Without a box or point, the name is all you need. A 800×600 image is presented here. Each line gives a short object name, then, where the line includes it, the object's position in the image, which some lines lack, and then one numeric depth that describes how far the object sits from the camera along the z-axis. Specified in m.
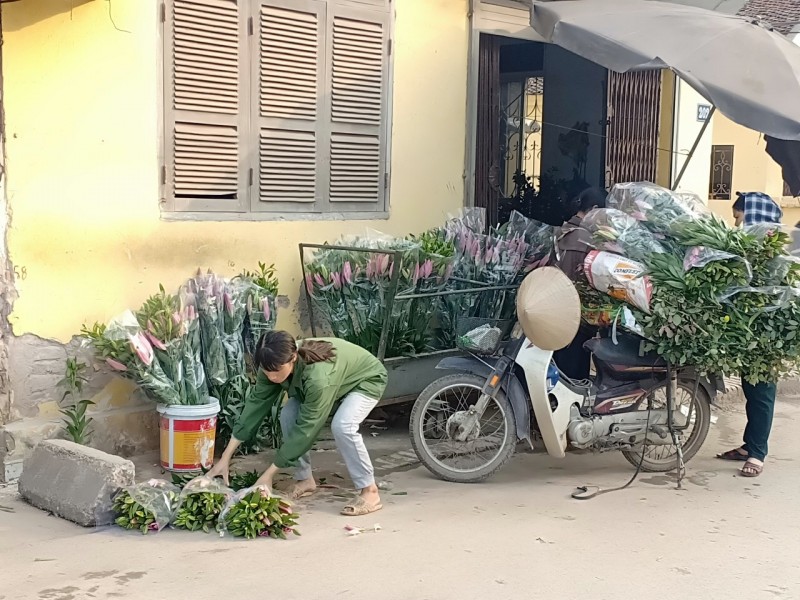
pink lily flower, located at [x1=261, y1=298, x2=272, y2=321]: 6.26
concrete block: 4.84
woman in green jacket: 4.82
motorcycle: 5.76
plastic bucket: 5.70
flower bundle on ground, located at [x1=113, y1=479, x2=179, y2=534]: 4.77
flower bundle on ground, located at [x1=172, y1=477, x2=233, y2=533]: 4.80
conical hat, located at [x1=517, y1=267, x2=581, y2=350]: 5.53
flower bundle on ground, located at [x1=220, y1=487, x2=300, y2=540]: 4.71
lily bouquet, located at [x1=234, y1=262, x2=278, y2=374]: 6.23
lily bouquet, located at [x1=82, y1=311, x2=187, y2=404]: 5.58
